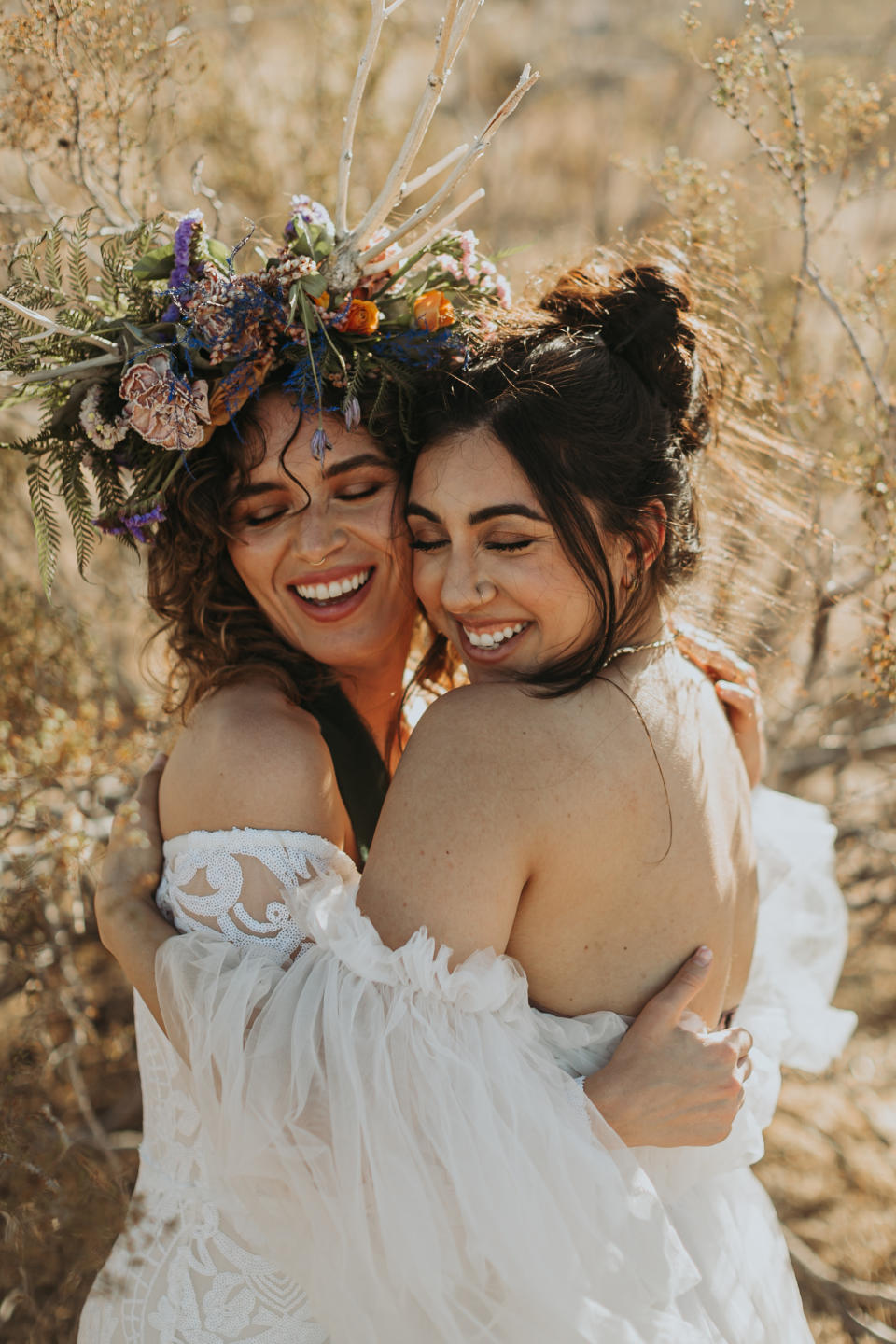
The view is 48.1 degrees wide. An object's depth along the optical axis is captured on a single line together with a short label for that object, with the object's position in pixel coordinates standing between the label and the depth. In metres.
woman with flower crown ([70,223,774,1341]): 1.76
